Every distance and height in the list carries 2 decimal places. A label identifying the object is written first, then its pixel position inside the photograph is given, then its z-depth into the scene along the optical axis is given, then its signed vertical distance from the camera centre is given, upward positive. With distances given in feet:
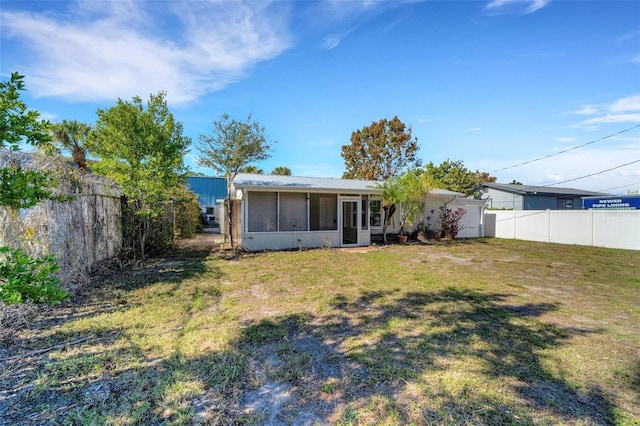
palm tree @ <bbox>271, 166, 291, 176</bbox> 123.78 +18.22
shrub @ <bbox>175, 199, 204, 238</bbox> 48.98 -1.23
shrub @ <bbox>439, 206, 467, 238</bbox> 51.24 -1.33
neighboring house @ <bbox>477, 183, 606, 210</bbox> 74.64 +4.23
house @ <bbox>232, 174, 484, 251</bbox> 36.91 +0.12
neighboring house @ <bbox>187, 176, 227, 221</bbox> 80.38 +6.30
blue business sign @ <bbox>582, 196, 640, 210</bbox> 64.59 +2.28
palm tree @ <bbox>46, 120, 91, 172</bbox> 43.55 +11.64
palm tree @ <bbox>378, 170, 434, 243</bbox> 42.27 +2.56
